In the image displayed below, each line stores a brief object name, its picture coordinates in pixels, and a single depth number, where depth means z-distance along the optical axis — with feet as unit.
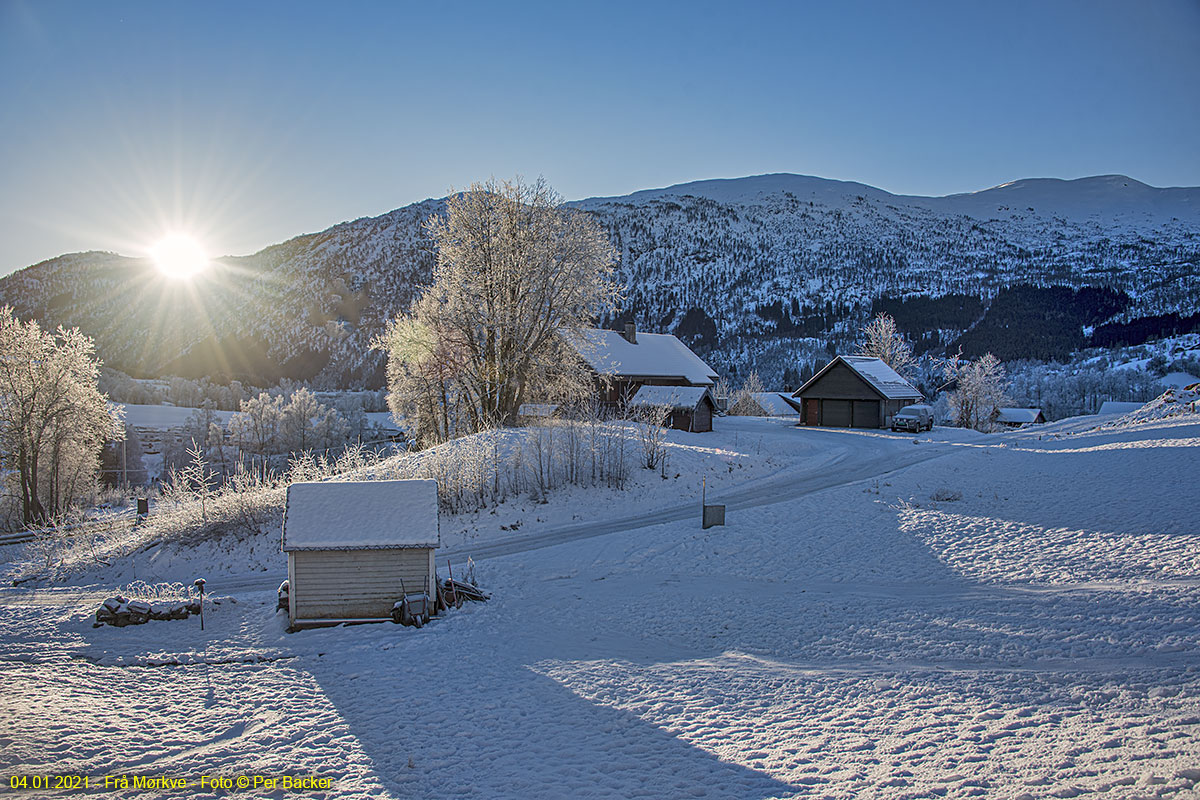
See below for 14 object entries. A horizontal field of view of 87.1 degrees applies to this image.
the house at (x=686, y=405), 131.85
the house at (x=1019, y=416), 262.06
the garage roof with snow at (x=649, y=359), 147.84
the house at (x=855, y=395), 147.02
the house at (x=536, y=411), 106.35
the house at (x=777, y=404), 255.09
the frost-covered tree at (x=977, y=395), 204.33
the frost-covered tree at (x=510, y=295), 102.12
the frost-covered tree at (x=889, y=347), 204.95
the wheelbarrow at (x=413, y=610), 42.45
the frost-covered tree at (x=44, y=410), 112.16
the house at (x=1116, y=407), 205.12
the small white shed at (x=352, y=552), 42.75
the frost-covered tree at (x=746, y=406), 241.55
